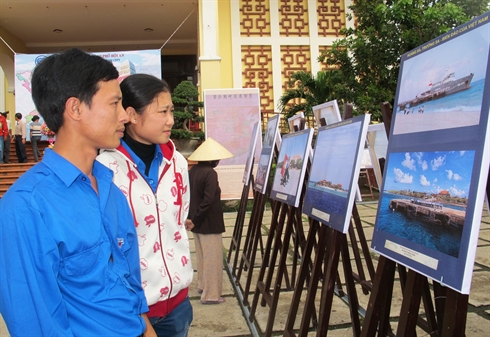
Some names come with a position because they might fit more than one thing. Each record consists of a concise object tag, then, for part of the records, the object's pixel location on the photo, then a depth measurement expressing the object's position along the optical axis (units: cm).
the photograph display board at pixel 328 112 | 334
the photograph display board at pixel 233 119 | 870
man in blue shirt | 98
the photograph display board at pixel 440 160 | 133
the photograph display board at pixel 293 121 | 400
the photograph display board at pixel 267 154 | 382
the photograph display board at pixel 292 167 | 280
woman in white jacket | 160
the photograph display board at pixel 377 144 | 308
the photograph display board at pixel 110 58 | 1161
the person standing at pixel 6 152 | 1097
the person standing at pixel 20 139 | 1088
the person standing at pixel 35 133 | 1060
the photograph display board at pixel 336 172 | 203
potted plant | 1048
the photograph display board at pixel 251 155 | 473
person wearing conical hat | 360
